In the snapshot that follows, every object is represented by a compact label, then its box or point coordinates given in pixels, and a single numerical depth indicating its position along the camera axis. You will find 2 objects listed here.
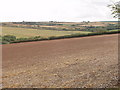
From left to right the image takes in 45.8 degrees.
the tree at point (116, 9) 13.78
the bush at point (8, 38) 73.50
